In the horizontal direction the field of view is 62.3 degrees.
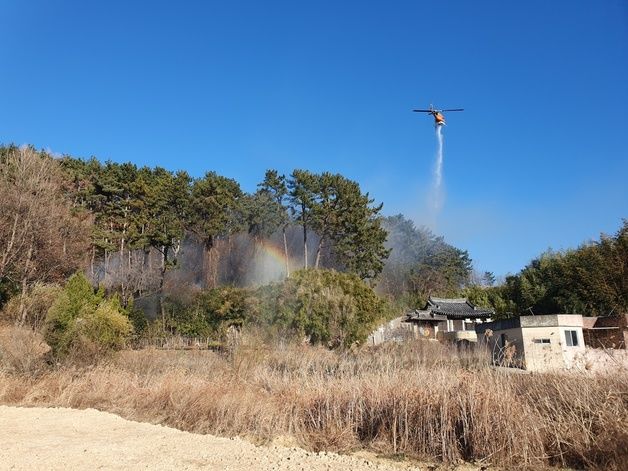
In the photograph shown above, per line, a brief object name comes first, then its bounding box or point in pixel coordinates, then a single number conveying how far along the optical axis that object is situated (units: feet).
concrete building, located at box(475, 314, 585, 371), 94.17
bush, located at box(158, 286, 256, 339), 94.73
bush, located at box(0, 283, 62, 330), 69.26
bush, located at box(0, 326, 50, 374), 45.73
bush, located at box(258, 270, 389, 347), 78.59
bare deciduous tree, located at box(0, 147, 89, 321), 89.51
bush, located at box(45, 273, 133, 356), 49.14
